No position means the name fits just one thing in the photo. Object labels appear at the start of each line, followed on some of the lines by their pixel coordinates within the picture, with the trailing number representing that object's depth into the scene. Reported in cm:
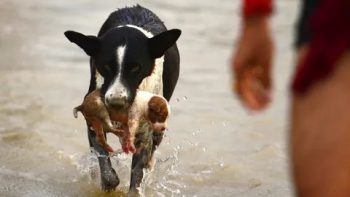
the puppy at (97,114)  1027
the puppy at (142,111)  1027
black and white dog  1031
